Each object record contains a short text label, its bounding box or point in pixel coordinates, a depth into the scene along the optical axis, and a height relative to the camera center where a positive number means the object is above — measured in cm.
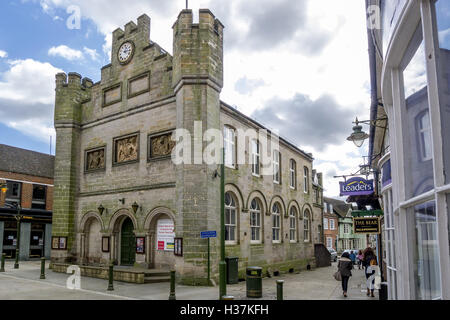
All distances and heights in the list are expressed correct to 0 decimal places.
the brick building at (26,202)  2786 +149
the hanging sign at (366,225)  1266 -17
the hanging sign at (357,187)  1377 +124
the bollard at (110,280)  1314 -209
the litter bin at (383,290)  997 -187
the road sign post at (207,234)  1230 -45
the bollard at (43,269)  1627 -208
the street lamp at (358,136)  1302 +293
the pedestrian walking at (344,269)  1308 -172
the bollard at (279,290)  927 -173
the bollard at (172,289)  1148 -211
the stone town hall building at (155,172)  1583 +246
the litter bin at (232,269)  1587 -208
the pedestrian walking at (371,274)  1273 -192
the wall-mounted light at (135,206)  1789 +71
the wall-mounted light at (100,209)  1967 +63
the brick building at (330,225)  5453 -76
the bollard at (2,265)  1864 -219
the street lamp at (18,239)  2053 -108
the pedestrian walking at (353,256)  3344 -322
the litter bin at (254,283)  1240 -209
